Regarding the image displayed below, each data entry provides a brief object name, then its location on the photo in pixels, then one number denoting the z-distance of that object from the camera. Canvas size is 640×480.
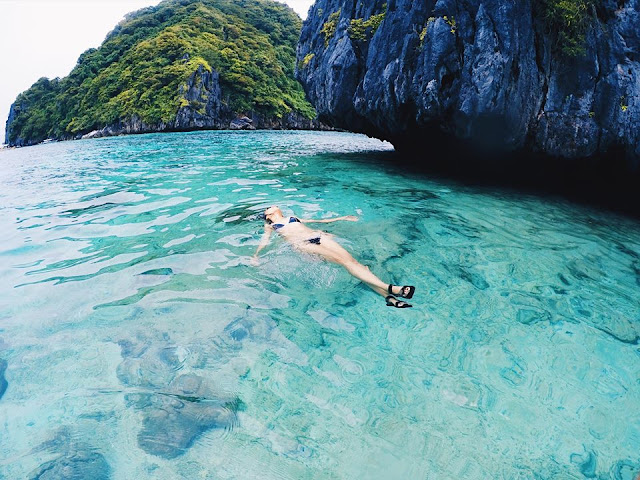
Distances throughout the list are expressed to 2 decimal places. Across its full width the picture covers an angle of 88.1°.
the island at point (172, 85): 52.66
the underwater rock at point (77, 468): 2.23
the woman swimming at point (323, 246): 4.06
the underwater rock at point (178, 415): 2.48
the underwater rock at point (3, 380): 2.96
